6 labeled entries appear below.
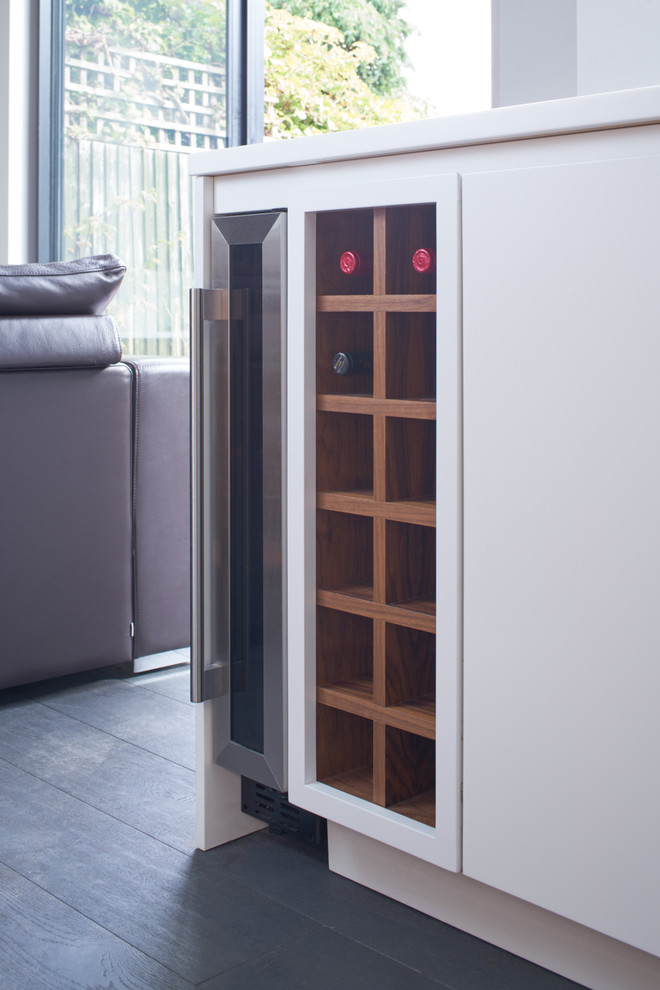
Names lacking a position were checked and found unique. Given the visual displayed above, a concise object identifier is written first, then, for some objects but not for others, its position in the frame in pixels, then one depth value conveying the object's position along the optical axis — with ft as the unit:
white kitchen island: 3.44
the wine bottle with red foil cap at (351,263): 4.47
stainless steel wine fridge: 4.71
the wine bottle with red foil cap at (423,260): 4.11
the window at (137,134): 11.73
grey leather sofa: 7.22
